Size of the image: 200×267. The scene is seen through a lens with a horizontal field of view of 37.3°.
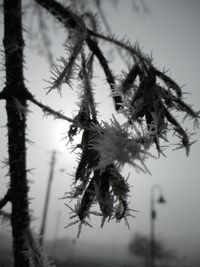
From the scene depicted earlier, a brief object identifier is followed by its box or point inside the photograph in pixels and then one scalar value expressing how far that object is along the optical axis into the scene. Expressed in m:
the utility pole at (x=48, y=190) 23.66
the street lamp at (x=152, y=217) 19.58
